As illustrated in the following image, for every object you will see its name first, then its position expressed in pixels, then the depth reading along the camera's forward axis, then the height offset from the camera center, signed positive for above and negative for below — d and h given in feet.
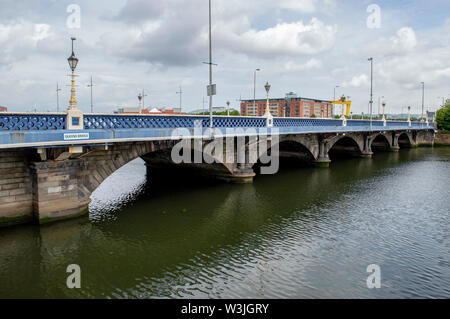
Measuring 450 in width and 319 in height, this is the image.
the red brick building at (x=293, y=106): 433.07 +40.94
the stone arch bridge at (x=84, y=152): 47.70 -2.96
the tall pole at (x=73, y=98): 48.44 +5.74
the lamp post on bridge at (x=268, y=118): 91.04 +4.97
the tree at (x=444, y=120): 265.21 +12.53
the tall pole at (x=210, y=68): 72.74 +14.93
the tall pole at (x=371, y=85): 160.66 +24.60
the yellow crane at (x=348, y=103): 195.48 +19.46
